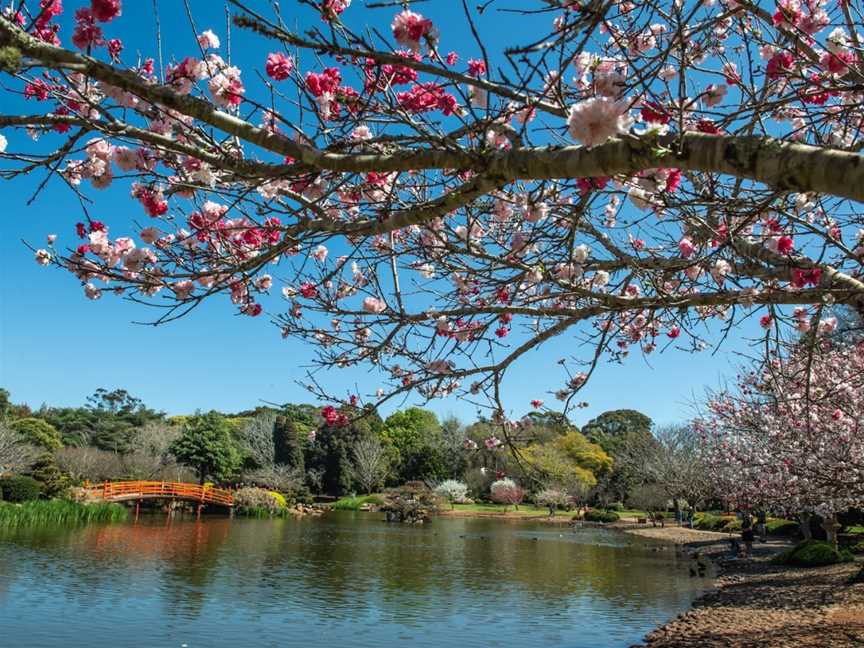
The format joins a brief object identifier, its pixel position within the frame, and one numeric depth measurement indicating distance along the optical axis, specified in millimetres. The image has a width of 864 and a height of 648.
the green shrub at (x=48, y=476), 22734
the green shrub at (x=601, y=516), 33094
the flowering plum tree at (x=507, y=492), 38062
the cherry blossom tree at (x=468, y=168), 2189
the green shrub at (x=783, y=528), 23812
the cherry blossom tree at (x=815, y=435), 7789
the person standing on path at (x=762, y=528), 22677
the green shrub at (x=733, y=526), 26256
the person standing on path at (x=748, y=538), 19425
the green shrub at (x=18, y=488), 21078
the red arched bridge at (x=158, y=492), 25062
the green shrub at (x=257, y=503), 30719
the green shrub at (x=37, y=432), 33656
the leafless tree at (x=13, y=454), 23078
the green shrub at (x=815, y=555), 14102
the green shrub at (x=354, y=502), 37875
